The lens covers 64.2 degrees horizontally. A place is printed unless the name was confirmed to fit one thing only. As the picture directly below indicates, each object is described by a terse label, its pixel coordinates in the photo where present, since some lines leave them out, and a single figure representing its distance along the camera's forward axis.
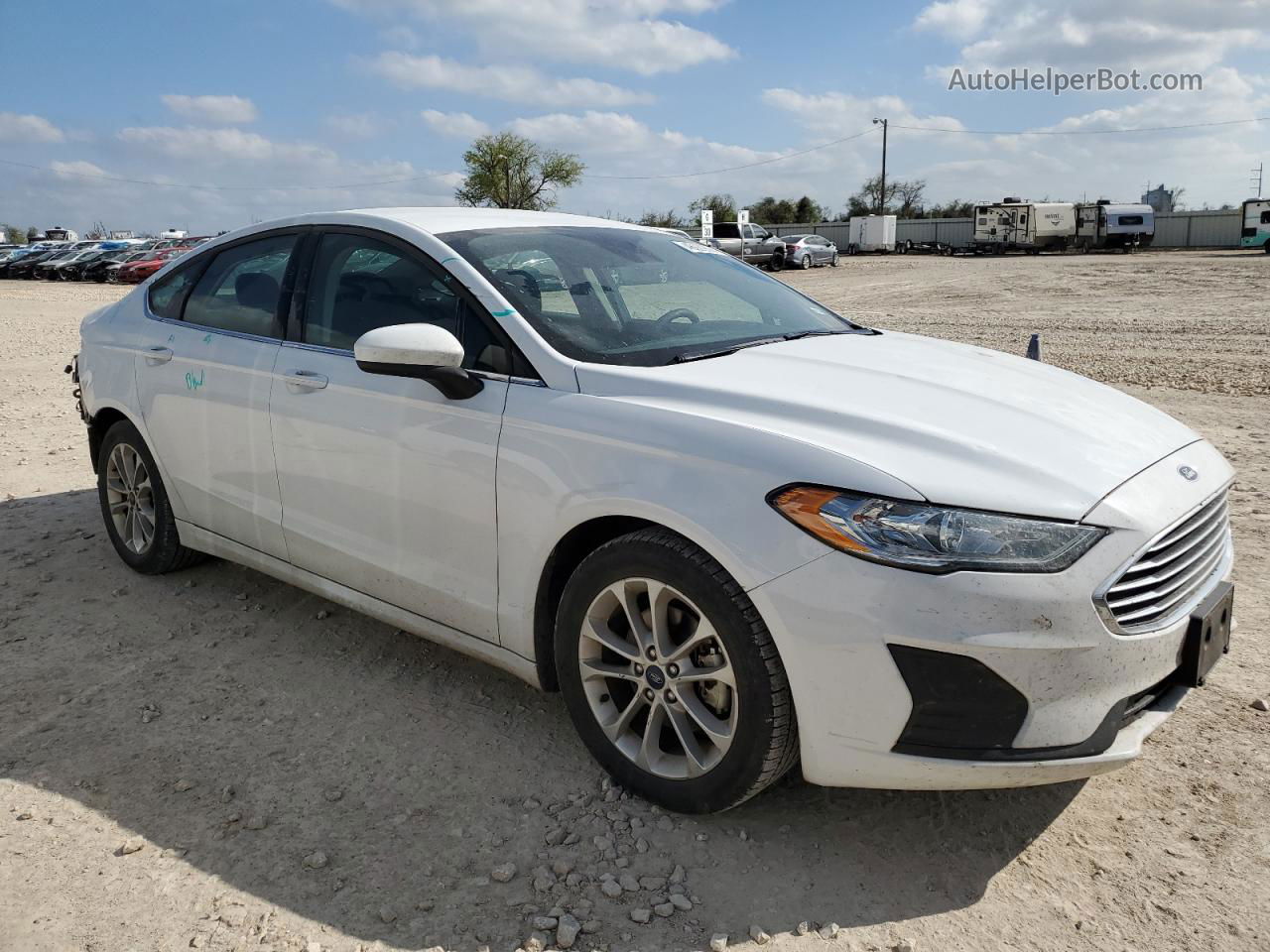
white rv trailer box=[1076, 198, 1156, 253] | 50.03
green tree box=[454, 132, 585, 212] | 73.69
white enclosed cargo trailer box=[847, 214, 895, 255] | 58.28
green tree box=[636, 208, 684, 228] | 69.94
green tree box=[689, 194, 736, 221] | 74.61
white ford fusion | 2.34
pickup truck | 36.81
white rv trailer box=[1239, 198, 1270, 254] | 42.94
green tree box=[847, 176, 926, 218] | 77.50
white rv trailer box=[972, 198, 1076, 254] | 50.03
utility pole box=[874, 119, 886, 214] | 73.31
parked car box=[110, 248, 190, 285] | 36.22
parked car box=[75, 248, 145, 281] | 39.72
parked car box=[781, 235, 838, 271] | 39.56
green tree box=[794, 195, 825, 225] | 80.62
